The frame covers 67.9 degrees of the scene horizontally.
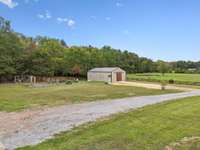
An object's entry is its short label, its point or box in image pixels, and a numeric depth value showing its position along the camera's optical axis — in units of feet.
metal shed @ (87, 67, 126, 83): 73.79
